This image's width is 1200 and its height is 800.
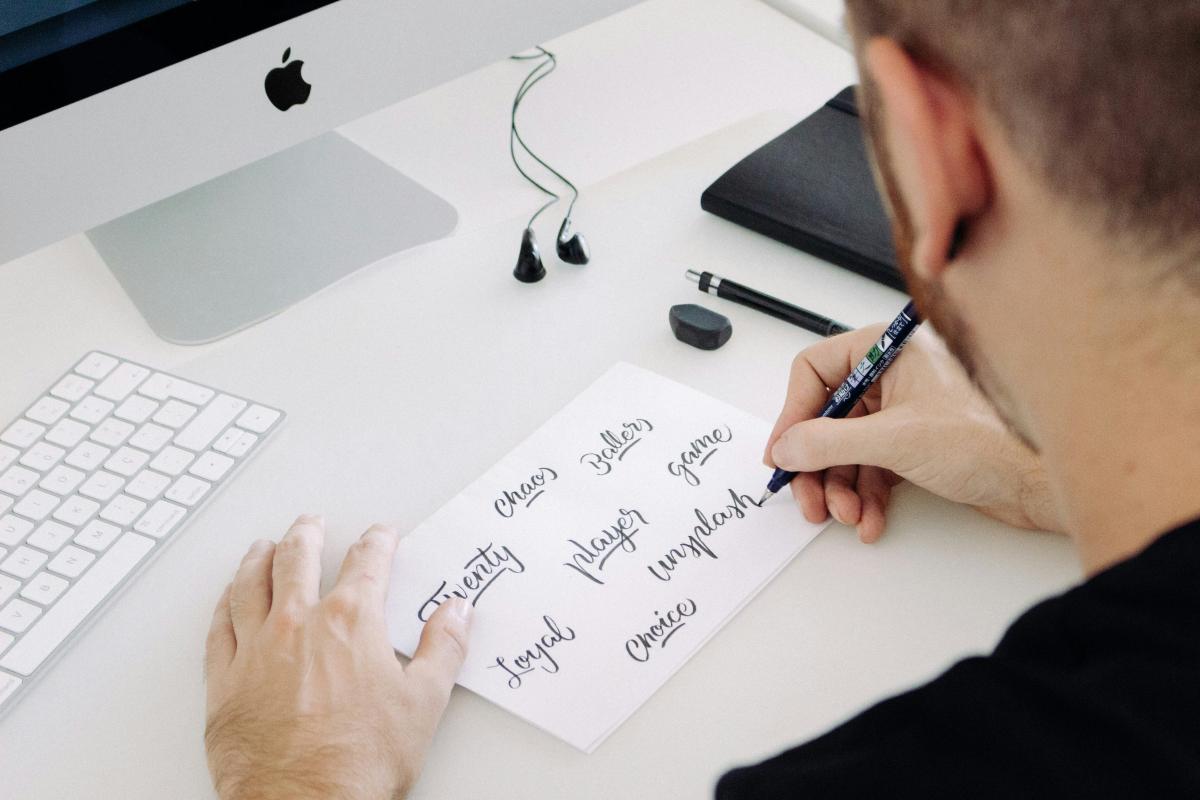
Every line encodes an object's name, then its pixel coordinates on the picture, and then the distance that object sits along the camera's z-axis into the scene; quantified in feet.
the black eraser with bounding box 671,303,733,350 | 2.78
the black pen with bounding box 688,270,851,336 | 2.84
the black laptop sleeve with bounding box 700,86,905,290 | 2.98
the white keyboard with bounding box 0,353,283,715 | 2.34
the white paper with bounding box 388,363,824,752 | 2.19
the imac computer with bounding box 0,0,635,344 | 2.55
